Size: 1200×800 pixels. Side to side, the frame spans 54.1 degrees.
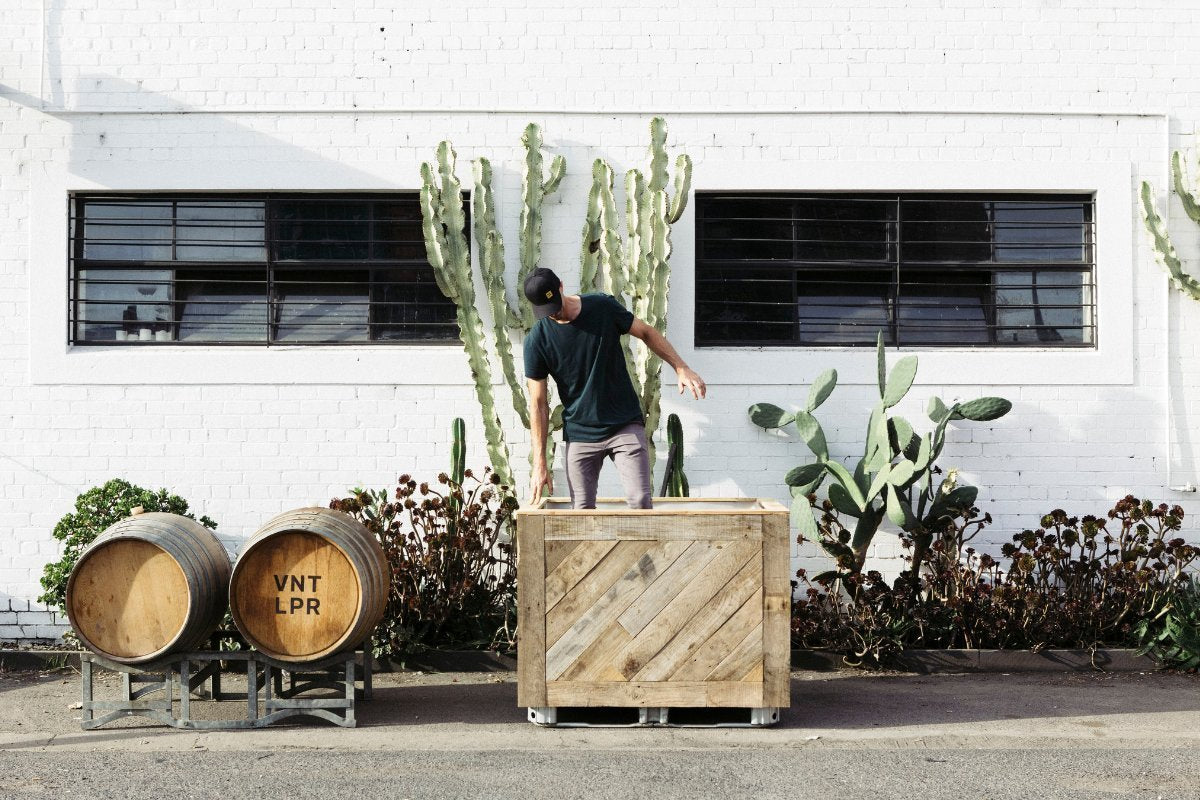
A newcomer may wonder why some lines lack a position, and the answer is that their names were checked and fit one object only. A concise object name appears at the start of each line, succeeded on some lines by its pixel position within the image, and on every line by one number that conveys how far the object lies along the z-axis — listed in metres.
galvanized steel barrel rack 5.82
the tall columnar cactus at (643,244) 7.50
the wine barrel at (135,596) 5.70
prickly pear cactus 7.16
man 6.27
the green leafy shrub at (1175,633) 7.02
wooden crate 5.67
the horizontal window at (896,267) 8.00
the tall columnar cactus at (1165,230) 7.67
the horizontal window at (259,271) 7.96
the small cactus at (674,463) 7.52
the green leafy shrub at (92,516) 7.00
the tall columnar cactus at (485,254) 7.55
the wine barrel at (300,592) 5.69
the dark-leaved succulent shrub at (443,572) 7.10
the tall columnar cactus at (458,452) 7.43
